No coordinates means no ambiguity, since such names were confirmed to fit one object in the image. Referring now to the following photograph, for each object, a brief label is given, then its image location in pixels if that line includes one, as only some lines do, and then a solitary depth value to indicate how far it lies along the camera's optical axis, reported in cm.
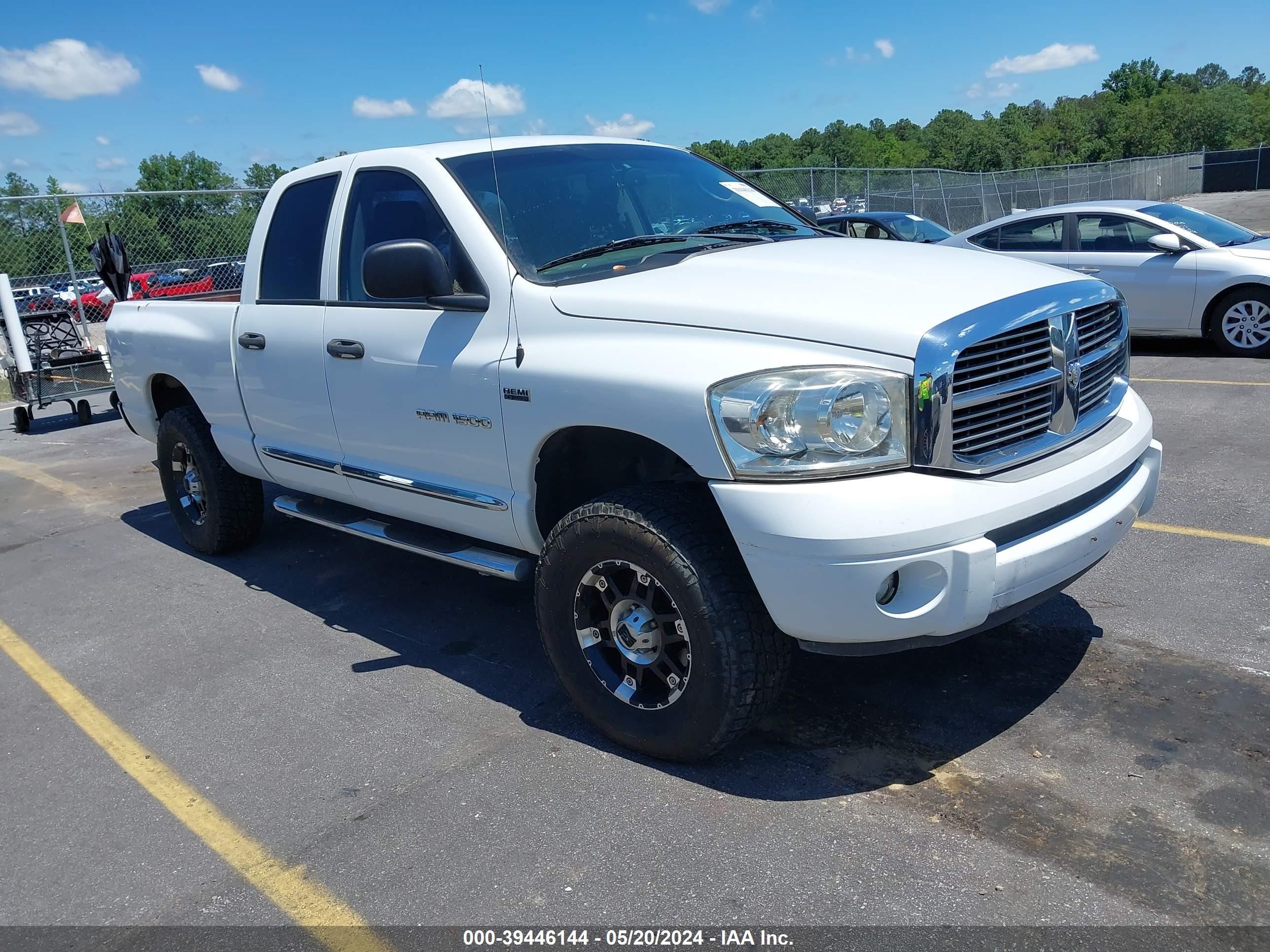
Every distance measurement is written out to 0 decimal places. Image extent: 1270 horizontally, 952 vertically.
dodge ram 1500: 290
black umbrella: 1068
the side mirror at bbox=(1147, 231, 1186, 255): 994
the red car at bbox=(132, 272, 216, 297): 1474
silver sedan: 972
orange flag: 1348
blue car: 1508
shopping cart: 1153
